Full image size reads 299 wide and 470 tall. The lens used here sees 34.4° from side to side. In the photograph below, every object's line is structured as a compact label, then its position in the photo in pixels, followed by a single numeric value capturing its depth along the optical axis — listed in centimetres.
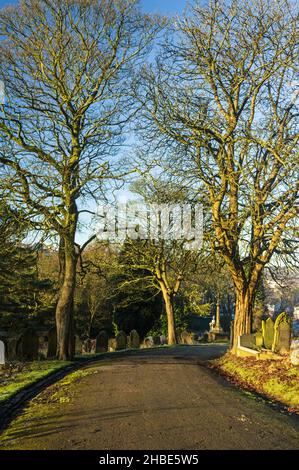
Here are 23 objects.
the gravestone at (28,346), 1836
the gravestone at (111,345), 3072
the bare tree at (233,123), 1650
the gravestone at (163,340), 4000
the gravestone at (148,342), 3675
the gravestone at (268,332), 1727
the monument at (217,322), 6619
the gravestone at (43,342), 2808
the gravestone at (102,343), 2778
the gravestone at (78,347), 3573
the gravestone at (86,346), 3844
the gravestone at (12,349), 1855
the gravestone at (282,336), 1566
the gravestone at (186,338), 4131
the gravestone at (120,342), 3058
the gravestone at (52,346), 1978
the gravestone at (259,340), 1750
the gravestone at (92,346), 3663
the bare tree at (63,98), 1758
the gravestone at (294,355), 1241
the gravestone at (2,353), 1561
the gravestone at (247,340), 1880
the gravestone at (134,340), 3419
